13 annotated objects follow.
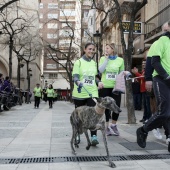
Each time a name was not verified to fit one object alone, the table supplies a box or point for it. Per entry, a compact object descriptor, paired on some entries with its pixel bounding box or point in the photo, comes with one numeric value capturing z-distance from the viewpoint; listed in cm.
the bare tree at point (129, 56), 1029
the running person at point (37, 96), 2294
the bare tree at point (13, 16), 4791
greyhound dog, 512
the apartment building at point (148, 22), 1791
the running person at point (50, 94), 2348
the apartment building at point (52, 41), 8625
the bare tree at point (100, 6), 1958
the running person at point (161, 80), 525
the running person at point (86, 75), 621
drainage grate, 499
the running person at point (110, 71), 706
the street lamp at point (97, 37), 1948
